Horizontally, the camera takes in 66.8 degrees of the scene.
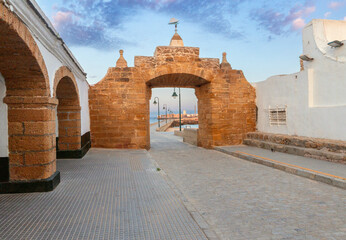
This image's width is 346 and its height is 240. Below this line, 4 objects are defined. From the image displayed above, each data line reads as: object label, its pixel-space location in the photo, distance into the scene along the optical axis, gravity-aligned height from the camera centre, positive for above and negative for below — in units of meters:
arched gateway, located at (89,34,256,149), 10.84 +0.88
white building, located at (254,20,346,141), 8.00 +0.82
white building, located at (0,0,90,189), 3.85 +0.73
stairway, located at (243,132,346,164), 7.29 -1.07
